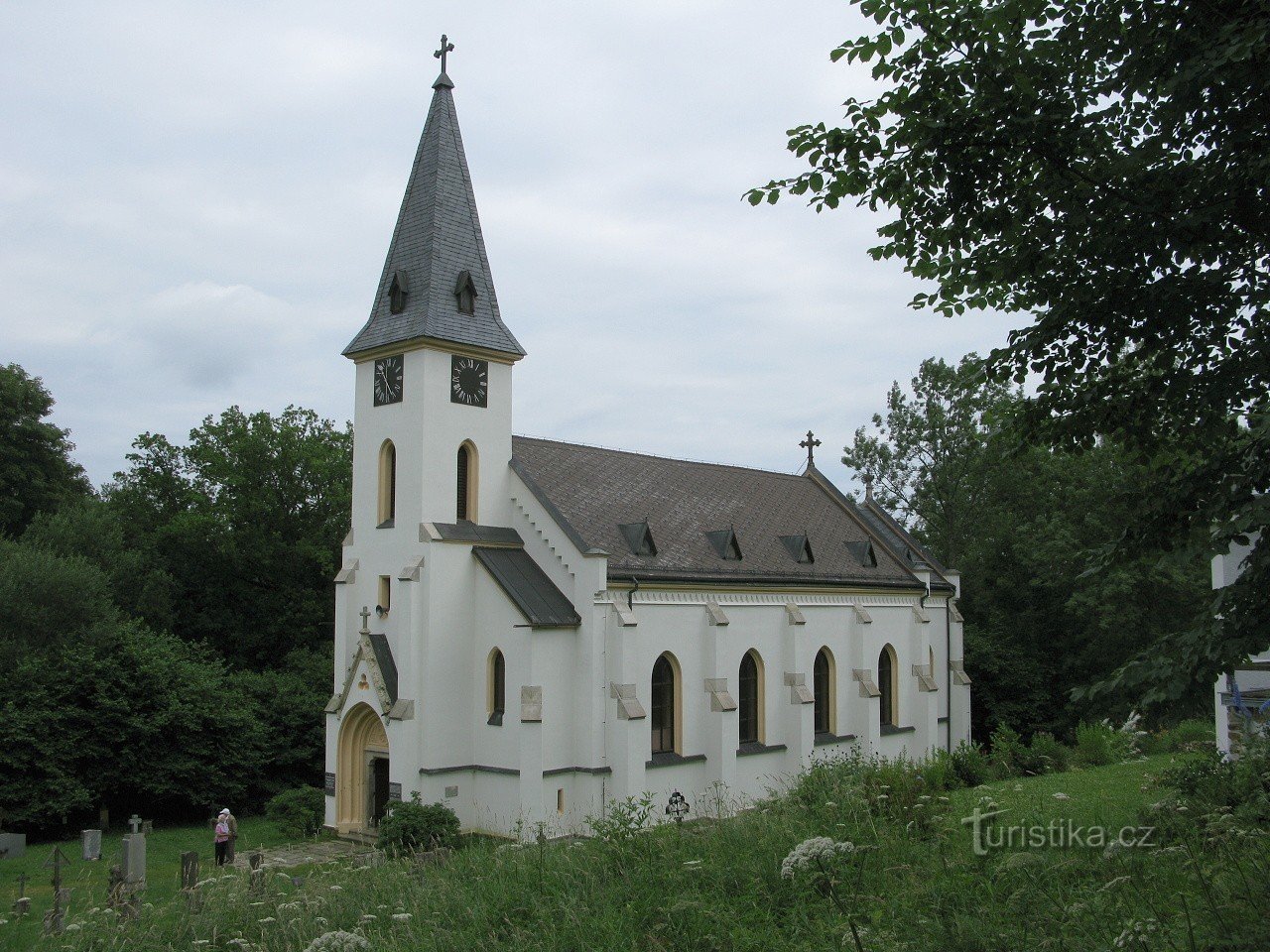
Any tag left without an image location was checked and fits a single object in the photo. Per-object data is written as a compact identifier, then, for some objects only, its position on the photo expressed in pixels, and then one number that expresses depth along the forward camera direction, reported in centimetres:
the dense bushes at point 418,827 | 2134
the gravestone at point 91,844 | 2112
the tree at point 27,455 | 4103
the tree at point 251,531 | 4062
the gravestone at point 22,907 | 1512
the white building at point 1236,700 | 1309
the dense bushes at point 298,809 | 2591
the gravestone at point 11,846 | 2331
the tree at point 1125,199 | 752
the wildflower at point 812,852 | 719
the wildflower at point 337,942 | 776
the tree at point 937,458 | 4762
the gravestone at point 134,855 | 1738
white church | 2380
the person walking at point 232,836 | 2174
